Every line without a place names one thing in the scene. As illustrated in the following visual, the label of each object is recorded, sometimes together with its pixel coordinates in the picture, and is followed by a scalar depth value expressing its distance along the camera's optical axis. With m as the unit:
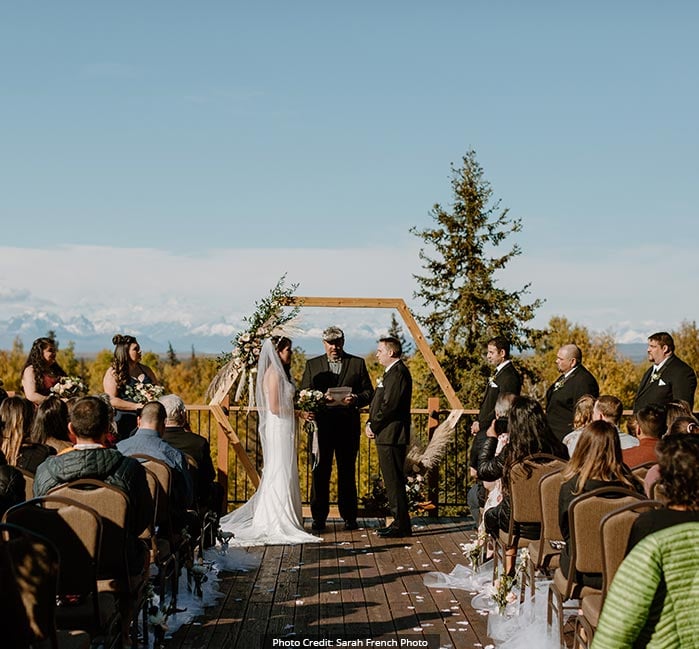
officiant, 9.95
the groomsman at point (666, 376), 9.09
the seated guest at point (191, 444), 7.41
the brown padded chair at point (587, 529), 4.70
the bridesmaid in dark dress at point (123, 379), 9.30
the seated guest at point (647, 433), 6.32
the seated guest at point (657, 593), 2.76
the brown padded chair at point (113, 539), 4.56
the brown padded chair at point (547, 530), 5.54
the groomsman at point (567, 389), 9.12
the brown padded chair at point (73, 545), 4.22
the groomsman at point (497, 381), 8.91
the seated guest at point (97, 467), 4.77
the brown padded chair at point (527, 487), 6.20
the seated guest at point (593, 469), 4.99
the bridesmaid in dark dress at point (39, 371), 9.12
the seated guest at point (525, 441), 6.38
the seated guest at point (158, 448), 6.30
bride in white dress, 9.41
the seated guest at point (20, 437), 5.97
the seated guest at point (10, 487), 4.59
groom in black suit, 9.49
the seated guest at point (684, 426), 5.89
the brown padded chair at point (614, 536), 4.21
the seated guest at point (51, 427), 6.12
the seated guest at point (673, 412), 6.45
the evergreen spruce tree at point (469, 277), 33.03
